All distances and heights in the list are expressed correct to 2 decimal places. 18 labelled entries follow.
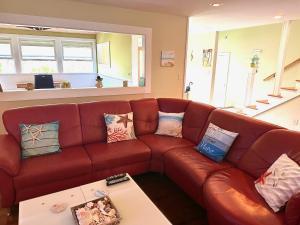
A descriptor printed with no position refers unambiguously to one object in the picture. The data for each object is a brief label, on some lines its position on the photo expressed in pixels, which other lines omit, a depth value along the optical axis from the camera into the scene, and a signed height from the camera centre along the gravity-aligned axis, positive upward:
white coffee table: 1.35 -1.00
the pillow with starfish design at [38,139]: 2.19 -0.81
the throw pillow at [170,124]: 2.92 -0.82
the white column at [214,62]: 5.96 +0.15
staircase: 4.77 -0.78
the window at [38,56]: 6.45 +0.28
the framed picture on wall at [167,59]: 4.02 +0.15
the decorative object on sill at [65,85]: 3.68 -0.35
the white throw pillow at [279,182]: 1.45 -0.84
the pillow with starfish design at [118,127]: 2.63 -0.79
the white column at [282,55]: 4.57 +0.29
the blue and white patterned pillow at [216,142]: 2.20 -0.83
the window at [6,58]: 6.10 +0.18
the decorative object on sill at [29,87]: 3.14 -0.34
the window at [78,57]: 7.11 +0.29
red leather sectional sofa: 1.59 -0.98
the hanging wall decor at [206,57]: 6.22 +0.30
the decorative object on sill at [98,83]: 3.72 -0.31
